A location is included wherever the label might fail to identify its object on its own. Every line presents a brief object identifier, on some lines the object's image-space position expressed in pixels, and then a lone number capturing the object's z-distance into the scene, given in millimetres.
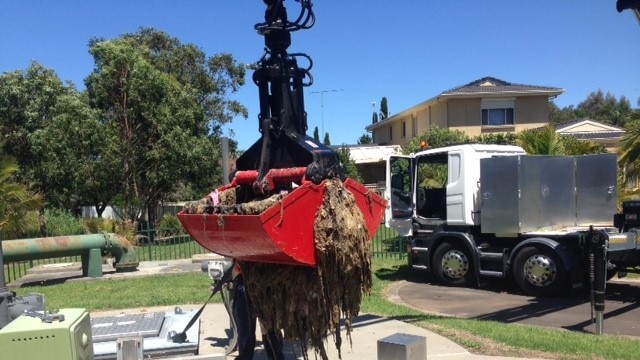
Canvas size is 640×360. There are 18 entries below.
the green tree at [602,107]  65062
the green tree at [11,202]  14055
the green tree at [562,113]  65025
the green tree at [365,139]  66738
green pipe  12977
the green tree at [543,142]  14355
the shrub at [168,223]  19891
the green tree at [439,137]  28625
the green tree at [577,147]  14807
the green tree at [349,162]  26802
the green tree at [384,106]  65444
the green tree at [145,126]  22844
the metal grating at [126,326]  6707
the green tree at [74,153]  22312
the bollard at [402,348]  3367
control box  3324
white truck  10484
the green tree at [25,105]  25031
